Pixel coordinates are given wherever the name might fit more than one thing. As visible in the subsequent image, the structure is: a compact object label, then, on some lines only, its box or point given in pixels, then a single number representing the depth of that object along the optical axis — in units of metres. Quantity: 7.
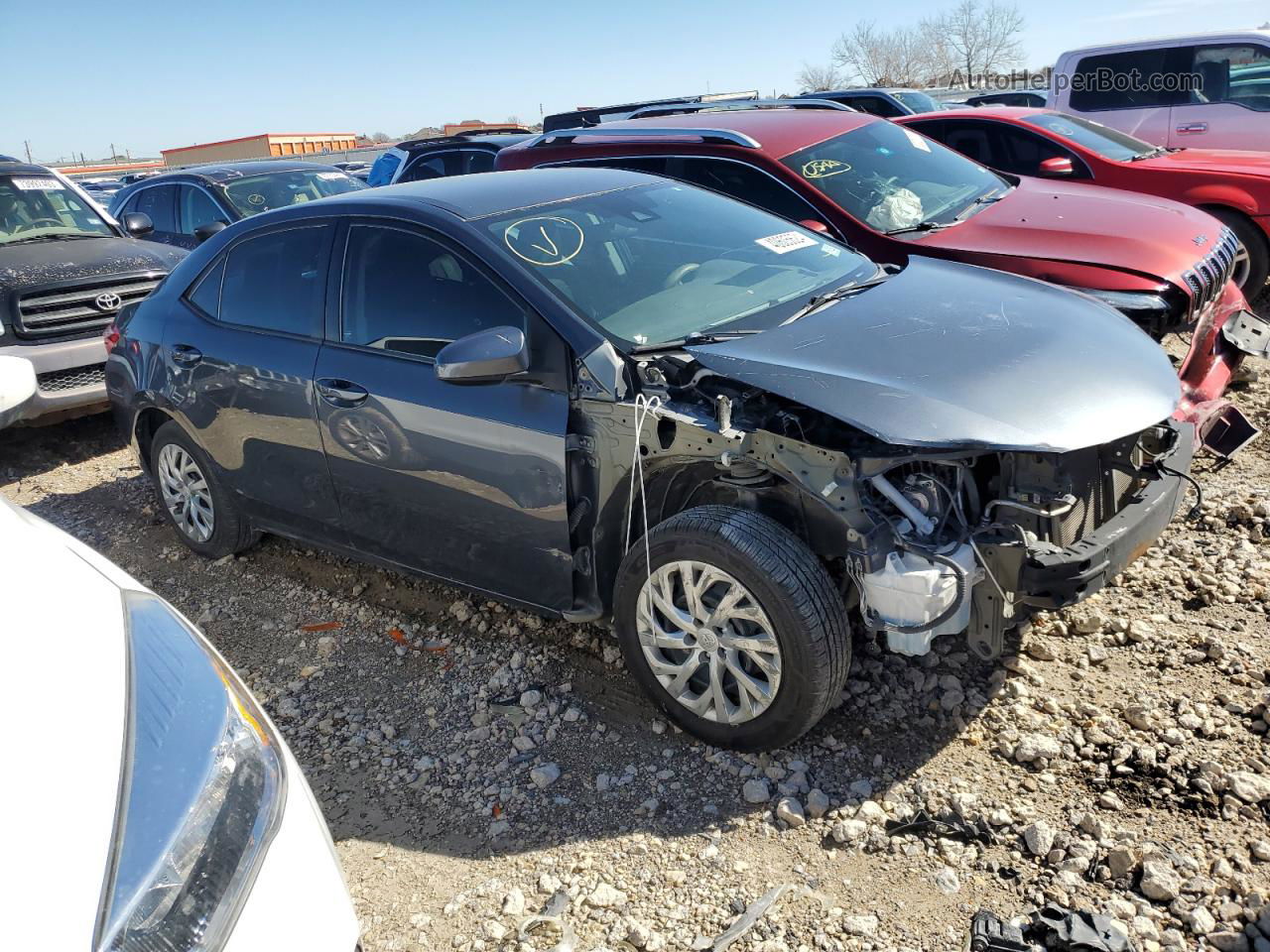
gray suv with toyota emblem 6.75
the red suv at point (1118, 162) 7.14
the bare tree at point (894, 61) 58.56
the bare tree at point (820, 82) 59.78
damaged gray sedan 2.87
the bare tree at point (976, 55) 57.62
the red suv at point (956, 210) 4.73
